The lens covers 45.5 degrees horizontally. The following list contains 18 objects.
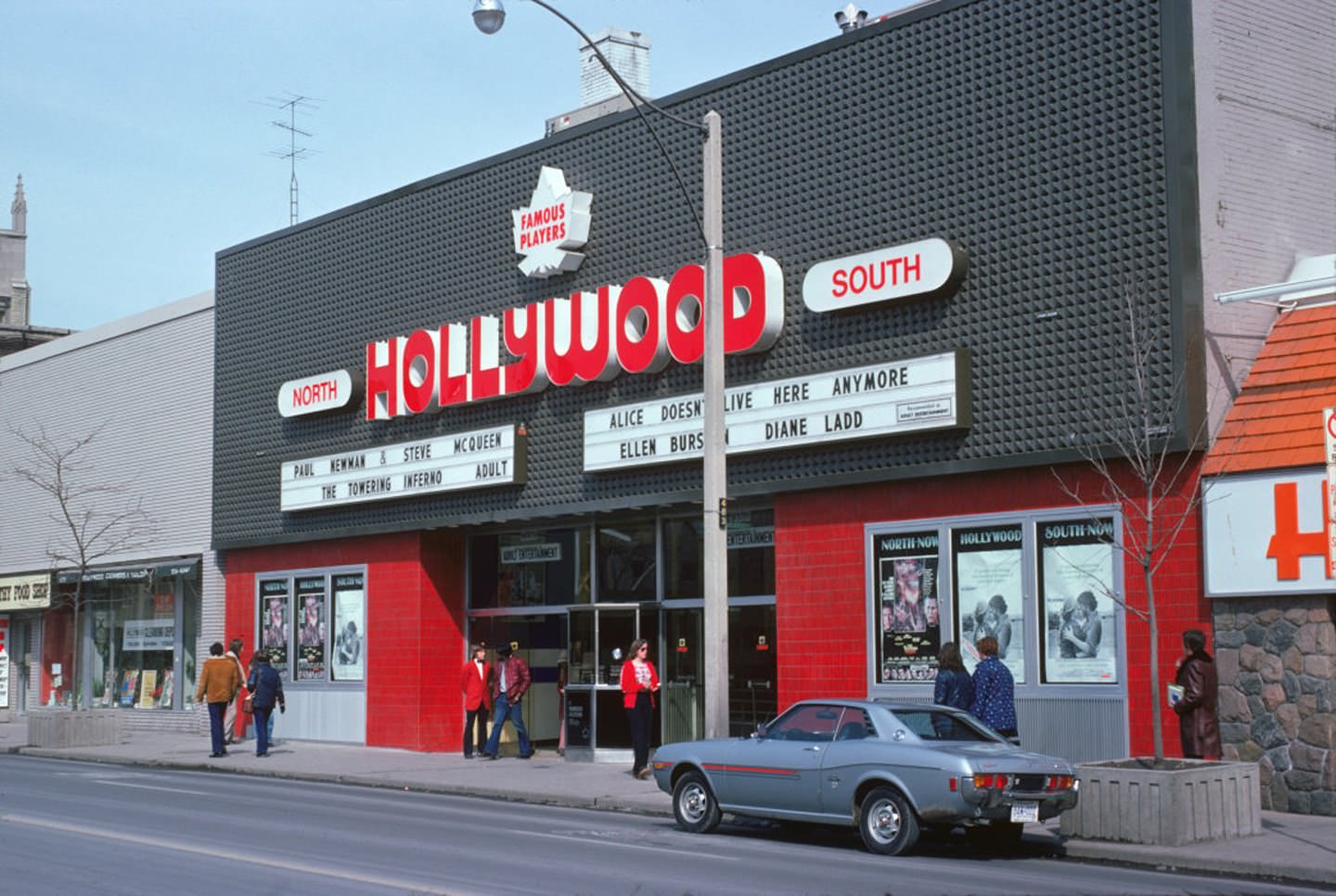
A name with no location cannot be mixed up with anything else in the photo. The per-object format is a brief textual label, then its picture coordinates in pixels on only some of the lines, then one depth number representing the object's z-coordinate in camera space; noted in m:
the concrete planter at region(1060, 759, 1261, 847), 14.04
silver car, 13.70
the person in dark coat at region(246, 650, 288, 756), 26.61
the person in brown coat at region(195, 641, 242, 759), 26.66
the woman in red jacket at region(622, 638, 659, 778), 21.62
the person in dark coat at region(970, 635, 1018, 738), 16.58
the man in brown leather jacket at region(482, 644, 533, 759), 25.11
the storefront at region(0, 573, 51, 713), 41.09
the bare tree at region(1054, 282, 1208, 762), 16.97
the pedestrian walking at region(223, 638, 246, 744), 30.92
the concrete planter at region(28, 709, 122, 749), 30.12
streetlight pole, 17.38
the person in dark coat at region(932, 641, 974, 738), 16.92
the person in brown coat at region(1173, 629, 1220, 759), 16.28
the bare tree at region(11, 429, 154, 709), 36.12
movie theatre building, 17.97
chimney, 33.97
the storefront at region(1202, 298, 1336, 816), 16.03
